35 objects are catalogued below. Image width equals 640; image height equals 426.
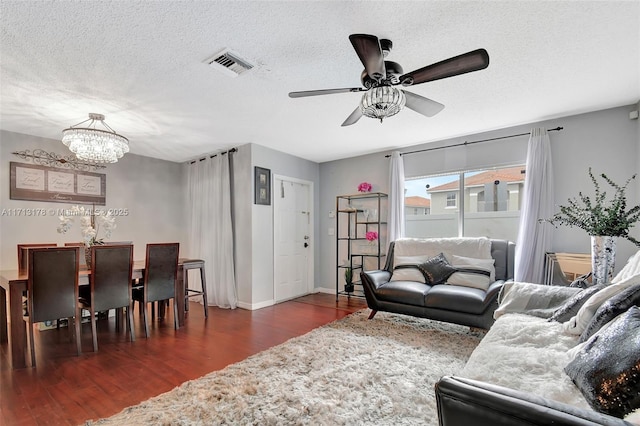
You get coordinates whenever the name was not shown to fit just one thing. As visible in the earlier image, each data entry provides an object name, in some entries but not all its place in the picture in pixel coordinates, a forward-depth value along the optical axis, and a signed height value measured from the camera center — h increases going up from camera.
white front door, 4.93 -0.43
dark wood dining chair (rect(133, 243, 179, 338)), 3.46 -0.72
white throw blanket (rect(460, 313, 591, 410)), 1.23 -0.74
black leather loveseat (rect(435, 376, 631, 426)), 0.78 -0.55
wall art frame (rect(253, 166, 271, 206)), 4.55 +0.42
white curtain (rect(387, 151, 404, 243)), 4.60 +0.21
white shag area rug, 1.81 -1.23
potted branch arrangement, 2.54 -0.20
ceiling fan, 1.62 +0.83
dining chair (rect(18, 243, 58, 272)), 3.33 -0.45
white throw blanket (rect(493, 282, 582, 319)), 2.27 -0.70
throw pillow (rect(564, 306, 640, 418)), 0.96 -0.57
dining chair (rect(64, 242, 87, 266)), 3.68 -0.49
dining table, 2.54 -0.85
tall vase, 2.54 -0.42
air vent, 2.18 +1.14
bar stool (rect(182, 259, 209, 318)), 3.97 -0.79
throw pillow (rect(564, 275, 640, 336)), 1.68 -0.54
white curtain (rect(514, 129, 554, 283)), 3.46 +0.00
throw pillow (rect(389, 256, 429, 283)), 3.66 -0.72
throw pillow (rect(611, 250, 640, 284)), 1.99 -0.41
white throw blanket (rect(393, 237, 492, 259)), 3.61 -0.46
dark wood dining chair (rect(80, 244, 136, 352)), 3.00 -0.68
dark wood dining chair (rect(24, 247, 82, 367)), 2.65 -0.64
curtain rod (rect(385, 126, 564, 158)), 3.52 +0.93
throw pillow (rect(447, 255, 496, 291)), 3.28 -0.70
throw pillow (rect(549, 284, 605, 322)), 1.99 -0.64
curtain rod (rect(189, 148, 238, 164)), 4.69 +0.97
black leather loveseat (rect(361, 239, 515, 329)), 2.89 -0.89
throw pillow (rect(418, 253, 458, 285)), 3.52 -0.69
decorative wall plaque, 3.89 +0.43
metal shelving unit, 4.93 -0.36
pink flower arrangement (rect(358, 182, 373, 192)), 4.91 +0.41
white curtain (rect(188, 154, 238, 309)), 4.61 -0.21
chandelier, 3.04 +0.74
